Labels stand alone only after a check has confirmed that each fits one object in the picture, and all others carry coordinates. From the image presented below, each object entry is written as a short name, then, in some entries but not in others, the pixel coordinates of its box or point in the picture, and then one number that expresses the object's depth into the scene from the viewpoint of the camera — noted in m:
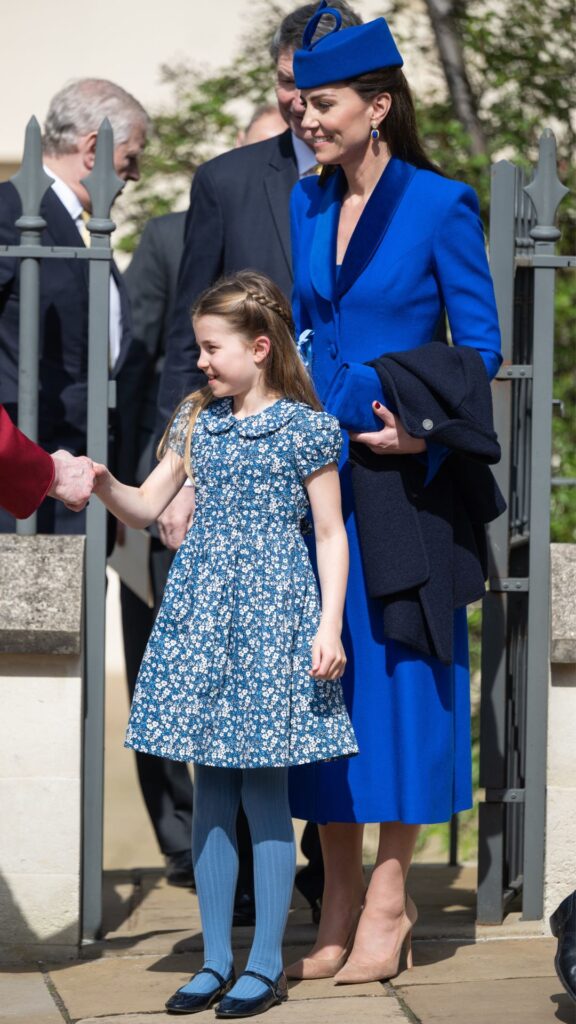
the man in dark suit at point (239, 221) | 8.11
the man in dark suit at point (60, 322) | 8.21
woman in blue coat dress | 6.97
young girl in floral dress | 6.68
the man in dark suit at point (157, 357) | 10.02
